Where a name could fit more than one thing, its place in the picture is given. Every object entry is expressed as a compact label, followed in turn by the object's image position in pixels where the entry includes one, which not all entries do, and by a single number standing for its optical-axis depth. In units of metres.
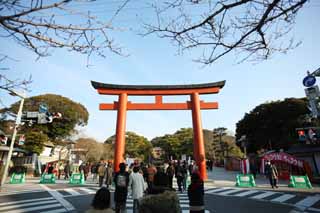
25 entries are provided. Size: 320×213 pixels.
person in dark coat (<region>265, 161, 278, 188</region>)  11.69
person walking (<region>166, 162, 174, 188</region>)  9.49
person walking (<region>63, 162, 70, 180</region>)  18.85
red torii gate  16.52
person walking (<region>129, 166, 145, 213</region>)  5.50
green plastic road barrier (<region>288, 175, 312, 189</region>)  12.18
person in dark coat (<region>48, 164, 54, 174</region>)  16.78
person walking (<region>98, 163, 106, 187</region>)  11.84
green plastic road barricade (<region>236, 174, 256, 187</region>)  12.86
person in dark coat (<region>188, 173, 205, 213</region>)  4.22
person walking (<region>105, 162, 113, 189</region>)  11.86
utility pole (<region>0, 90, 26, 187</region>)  11.42
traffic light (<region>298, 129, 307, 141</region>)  14.80
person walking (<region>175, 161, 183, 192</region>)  11.08
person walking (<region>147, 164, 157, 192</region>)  8.16
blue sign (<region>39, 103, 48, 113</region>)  12.43
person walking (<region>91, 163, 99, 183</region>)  17.70
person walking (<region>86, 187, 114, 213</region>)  2.38
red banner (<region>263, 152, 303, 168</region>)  15.26
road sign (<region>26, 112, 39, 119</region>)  12.23
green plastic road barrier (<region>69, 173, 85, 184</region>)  14.85
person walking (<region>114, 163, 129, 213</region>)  5.53
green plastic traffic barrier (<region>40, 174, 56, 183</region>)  15.42
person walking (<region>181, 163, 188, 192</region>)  11.26
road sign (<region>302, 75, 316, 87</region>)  9.16
